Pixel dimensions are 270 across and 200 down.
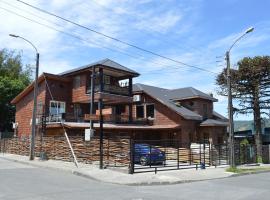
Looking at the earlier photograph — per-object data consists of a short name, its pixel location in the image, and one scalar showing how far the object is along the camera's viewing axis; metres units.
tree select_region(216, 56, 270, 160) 26.59
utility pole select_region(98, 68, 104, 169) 13.30
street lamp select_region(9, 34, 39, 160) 16.61
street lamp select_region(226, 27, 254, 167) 15.31
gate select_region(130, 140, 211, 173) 12.92
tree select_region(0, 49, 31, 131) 30.69
